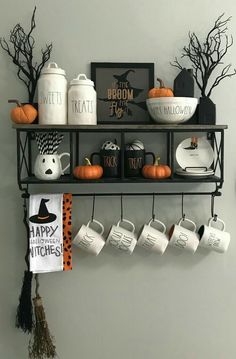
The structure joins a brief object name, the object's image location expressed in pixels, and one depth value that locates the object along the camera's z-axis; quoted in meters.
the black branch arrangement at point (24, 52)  1.47
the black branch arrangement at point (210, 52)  1.49
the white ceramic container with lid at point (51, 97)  1.37
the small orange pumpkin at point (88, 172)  1.38
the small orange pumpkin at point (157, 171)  1.39
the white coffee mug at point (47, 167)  1.38
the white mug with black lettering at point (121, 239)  1.47
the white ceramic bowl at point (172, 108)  1.37
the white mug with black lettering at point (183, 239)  1.49
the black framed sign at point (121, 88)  1.50
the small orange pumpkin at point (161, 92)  1.39
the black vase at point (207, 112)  1.43
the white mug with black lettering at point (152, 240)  1.48
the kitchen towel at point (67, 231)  1.47
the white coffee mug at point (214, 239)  1.50
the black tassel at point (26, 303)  1.48
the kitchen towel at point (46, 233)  1.45
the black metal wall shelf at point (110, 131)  1.36
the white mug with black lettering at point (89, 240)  1.46
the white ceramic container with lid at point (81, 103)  1.38
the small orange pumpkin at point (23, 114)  1.36
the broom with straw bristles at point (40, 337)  1.47
